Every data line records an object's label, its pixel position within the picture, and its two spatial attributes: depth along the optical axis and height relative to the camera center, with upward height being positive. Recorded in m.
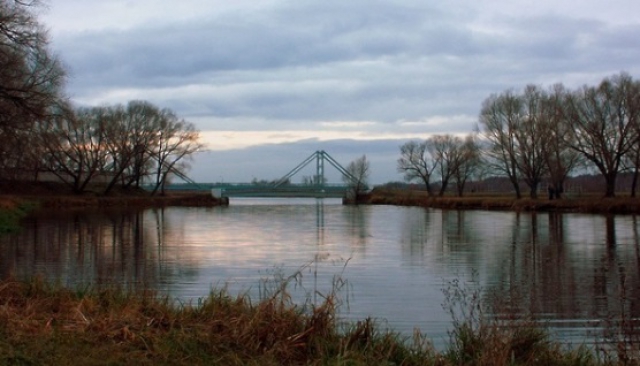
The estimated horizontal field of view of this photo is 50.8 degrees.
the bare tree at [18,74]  23.28 +4.50
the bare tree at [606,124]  53.50 +5.43
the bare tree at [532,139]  60.72 +4.86
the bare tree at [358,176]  96.74 +2.65
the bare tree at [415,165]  92.69 +3.94
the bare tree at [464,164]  82.62 +3.63
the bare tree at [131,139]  72.75 +6.20
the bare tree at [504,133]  63.06 +5.73
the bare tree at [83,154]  66.81 +4.29
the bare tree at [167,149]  78.06 +5.48
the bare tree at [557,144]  56.56 +4.09
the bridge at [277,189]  95.38 +0.82
